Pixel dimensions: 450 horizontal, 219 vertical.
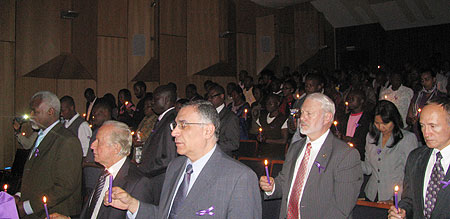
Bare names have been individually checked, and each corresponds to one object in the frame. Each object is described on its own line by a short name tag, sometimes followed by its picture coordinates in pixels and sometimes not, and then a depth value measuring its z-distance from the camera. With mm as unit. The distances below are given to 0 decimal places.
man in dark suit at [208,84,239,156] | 4637
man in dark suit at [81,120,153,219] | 2748
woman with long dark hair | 3447
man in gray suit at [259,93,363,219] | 2584
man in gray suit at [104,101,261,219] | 2178
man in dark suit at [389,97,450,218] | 2223
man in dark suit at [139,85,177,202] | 3789
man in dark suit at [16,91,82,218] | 3248
